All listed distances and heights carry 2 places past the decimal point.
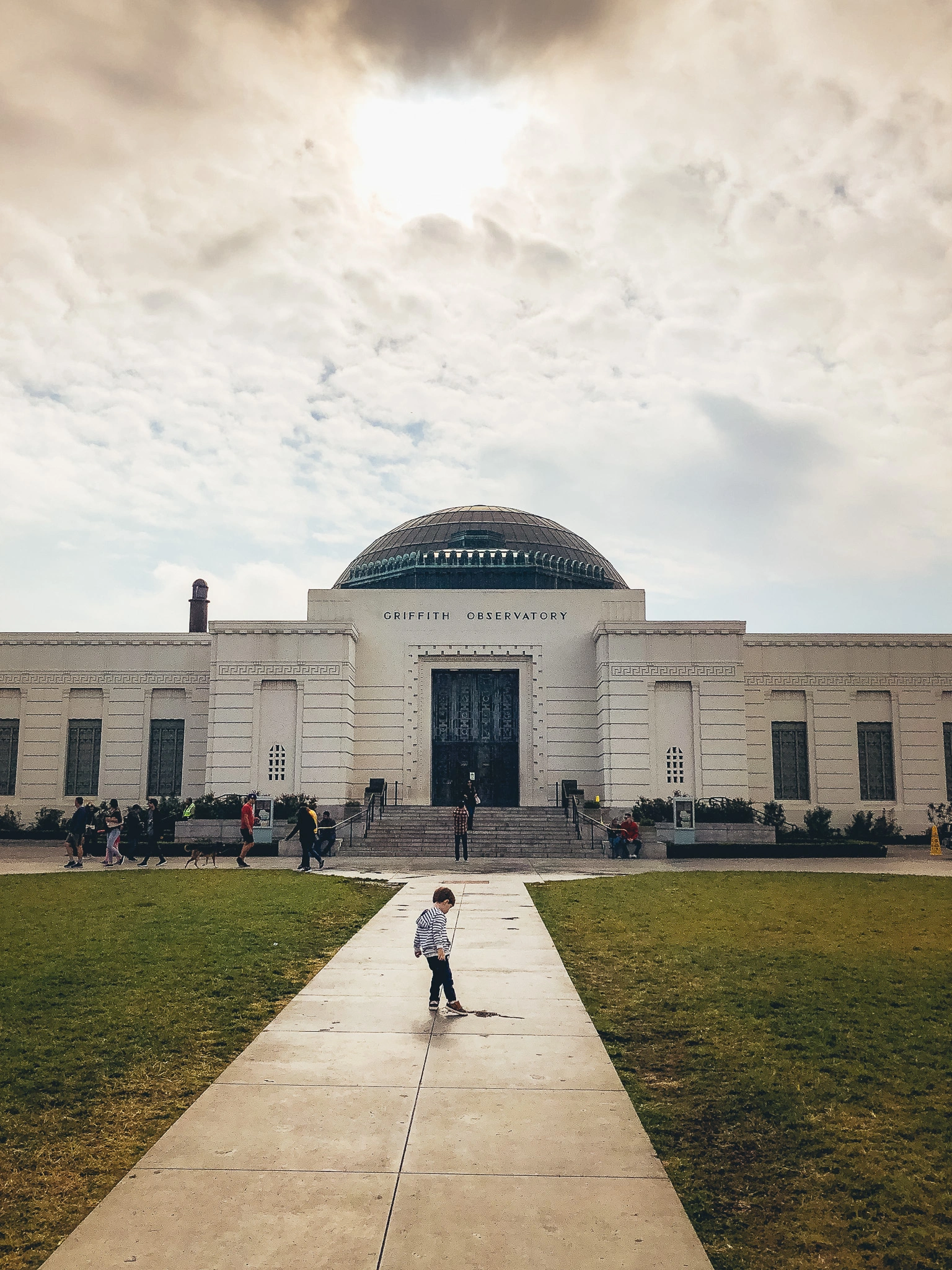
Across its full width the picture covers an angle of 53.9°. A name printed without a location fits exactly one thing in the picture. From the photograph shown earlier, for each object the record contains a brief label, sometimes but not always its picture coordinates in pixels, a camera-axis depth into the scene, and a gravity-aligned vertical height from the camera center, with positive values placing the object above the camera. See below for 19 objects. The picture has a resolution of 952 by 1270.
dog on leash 24.30 -2.14
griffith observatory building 32.22 +2.45
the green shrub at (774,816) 32.19 -1.28
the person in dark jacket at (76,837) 24.11 -1.63
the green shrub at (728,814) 30.05 -1.14
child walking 9.09 -1.63
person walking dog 24.88 -1.50
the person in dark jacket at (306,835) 22.52 -1.43
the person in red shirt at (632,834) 26.53 -1.59
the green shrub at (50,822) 31.85 -1.72
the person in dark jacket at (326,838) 25.56 -1.72
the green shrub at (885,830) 32.09 -1.73
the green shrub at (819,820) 32.16 -1.42
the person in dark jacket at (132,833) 25.31 -1.61
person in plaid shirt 24.19 -1.16
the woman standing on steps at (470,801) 26.15 -0.72
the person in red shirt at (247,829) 23.96 -1.42
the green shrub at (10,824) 31.81 -1.79
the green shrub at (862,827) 32.22 -1.63
